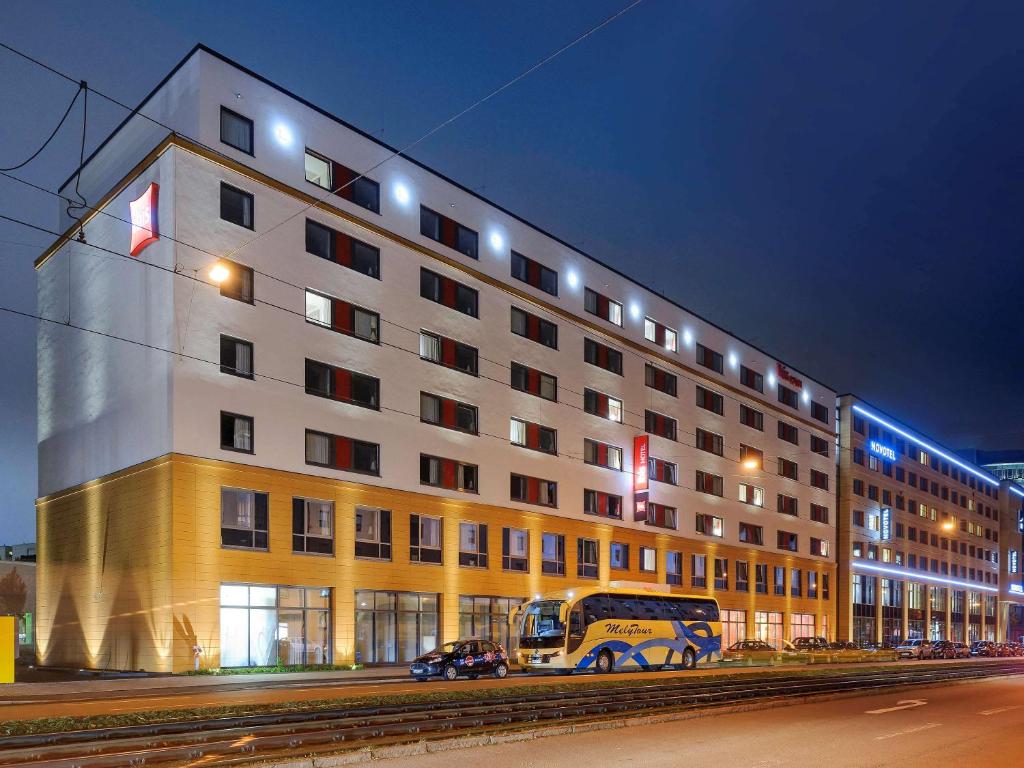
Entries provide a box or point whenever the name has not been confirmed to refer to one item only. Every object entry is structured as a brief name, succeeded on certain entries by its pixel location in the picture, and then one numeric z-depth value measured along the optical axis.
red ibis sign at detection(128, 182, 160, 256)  37.00
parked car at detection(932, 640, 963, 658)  72.01
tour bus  39.38
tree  52.28
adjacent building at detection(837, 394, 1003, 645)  87.31
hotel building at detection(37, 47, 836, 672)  36.34
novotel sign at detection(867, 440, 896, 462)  91.56
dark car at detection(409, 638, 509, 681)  35.38
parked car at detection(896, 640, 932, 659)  69.38
